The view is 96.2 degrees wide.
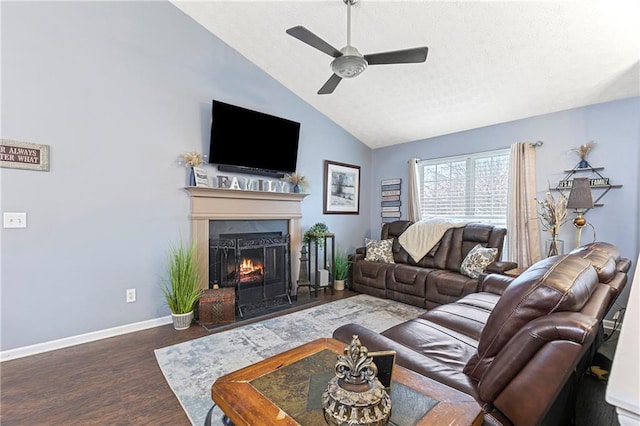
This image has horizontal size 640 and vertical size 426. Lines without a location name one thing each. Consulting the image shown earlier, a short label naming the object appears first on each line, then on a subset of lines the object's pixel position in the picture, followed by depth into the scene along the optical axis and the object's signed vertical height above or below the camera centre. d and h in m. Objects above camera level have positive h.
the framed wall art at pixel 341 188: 4.78 +0.37
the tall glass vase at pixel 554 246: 3.28 -0.40
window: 4.10 +0.38
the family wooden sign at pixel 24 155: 2.35 +0.43
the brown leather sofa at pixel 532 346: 0.92 -0.49
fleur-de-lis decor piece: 0.85 -0.56
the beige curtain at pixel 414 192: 4.83 +0.31
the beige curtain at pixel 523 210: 3.69 +0.02
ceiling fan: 2.23 +1.26
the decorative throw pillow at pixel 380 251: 4.41 -0.65
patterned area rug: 1.97 -1.24
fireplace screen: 3.48 -0.74
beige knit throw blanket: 4.14 -0.36
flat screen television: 3.43 +0.87
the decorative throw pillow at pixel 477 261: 3.45 -0.61
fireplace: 3.34 -0.03
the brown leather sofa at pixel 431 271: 3.46 -0.82
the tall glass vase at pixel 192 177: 3.26 +0.36
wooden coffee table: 0.95 -0.70
